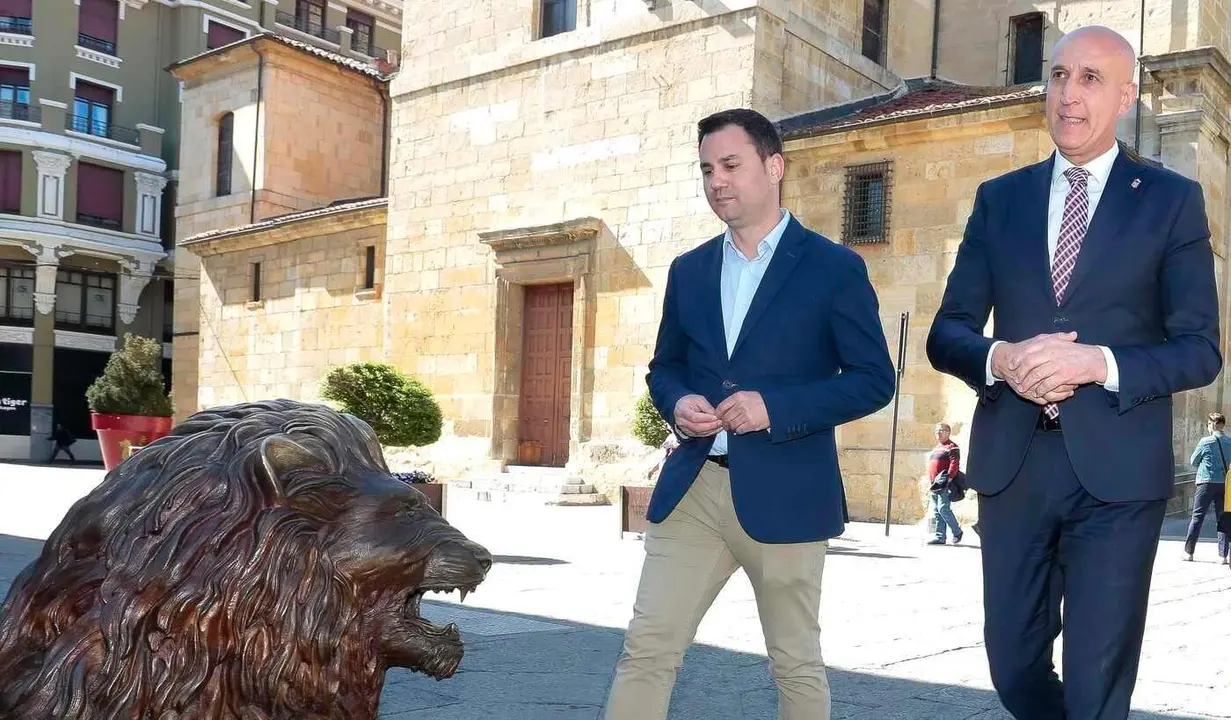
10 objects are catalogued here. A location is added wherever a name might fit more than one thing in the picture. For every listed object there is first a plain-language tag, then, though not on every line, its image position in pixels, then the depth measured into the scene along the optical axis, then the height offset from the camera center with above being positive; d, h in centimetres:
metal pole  1238 +14
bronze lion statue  115 -25
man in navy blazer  306 -18
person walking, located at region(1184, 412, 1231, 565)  1166 -99
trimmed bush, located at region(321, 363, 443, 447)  1289 -61
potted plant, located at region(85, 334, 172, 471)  2252 -98
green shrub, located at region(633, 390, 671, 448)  1431 -86
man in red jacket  1297 -124
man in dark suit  272 +0
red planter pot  1923 -158
